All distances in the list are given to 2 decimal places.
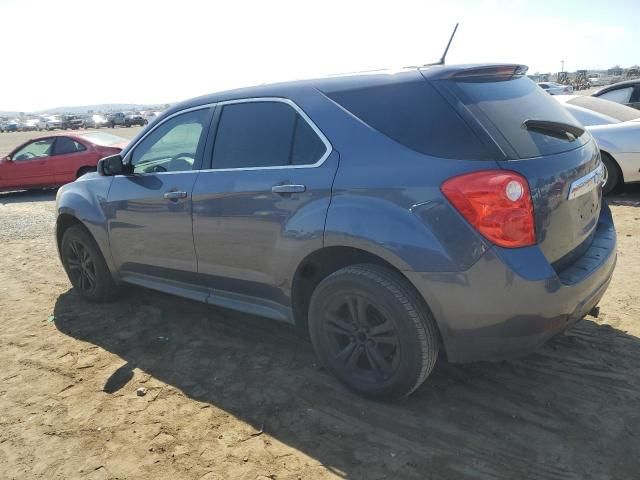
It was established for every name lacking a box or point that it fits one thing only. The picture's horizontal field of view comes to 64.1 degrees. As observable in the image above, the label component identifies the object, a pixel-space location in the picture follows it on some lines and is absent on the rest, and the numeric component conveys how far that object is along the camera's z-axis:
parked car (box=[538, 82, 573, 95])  28.08
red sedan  11.56
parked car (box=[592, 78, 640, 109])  9.30
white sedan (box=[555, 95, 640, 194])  6.95
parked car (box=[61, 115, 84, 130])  63.03
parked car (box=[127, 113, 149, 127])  60.80
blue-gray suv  2.42
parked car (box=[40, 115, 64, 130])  68.21
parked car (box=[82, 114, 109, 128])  65.12
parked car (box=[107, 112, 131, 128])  60.28
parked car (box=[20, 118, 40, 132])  71.62
